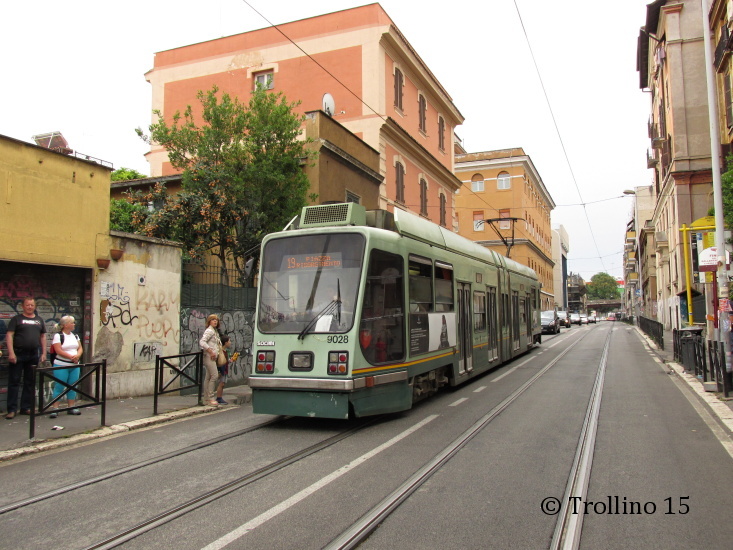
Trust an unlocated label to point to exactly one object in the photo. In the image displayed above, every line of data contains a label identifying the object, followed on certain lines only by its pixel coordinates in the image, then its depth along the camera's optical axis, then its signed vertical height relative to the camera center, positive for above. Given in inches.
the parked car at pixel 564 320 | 2032.5 -22.1
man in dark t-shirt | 330.0 -19.3
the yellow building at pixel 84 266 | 360.8 +36.4
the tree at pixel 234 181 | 564.1 +138.1
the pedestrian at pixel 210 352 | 399.2 -25.8
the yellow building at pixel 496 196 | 2174.0 +466.4
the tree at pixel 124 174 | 878.9 +227.9
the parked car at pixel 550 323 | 1491.1 -24.0
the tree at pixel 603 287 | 5984.3 +285.0
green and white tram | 296.2 -0.6
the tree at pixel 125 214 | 613.8 +116.0
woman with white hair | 345.7 -22.1
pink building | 935.0 +430.8
